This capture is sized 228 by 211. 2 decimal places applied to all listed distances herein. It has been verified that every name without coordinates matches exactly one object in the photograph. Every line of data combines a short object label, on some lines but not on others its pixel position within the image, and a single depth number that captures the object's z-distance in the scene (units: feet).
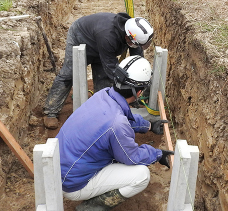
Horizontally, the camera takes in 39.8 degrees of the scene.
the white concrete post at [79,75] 13.89
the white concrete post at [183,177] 7.81
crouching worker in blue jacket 9.33
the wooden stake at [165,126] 11.65
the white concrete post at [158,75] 13.61
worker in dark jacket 13.14
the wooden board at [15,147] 11.64
